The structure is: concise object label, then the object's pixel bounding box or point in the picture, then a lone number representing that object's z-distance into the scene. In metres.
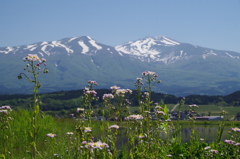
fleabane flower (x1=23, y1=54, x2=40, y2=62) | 5.88
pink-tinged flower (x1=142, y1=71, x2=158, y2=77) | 9.08
